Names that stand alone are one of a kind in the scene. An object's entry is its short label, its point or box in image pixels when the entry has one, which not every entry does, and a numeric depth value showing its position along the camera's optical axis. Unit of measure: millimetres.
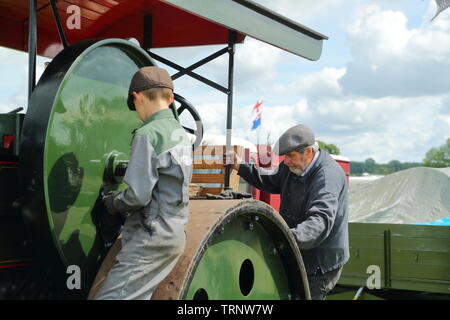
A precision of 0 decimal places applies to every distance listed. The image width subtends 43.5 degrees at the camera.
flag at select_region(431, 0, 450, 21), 6901
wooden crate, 4379
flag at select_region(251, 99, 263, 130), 8481
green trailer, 5703
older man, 3416
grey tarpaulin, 11695
